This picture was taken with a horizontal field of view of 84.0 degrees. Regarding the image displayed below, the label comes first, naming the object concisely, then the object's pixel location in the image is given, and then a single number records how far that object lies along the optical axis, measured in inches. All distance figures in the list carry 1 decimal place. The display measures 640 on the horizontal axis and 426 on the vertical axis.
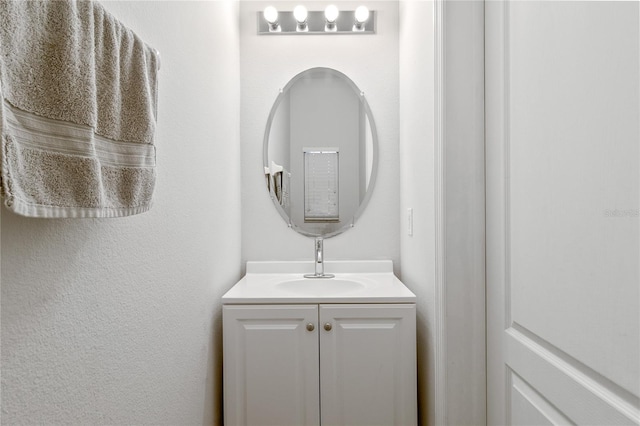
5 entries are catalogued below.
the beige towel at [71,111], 18.0
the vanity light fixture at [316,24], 73.0
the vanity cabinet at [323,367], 52.6
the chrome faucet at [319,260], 68.9
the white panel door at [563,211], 23.5
